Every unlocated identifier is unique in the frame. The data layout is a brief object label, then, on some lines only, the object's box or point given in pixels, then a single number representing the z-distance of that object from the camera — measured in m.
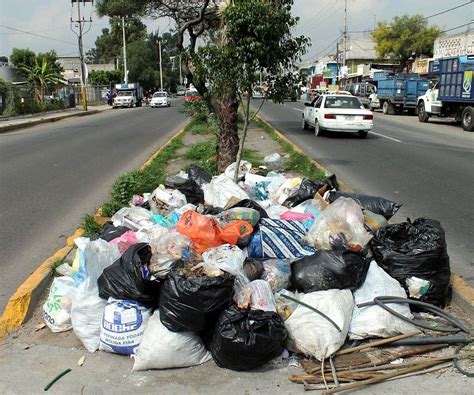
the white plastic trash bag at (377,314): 3.68
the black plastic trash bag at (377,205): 5.54
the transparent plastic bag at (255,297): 3.58
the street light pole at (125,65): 61.65
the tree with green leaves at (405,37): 58.88
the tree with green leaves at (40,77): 37.78
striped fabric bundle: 4.45
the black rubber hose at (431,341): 3.59
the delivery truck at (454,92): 21.31
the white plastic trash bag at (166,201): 5.98
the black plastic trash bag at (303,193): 6.18
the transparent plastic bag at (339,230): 4.44
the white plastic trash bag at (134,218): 5.35
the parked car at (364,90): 40.56
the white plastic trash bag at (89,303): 3.76
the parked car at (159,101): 49.25
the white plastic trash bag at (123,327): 3.62
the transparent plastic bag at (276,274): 4.07
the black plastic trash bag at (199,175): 7.45
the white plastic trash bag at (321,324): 3.46
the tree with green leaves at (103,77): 74.88
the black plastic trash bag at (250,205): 5.21
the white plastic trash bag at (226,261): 3.69
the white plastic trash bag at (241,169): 8.23
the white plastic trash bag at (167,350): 3.44
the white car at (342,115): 17.25
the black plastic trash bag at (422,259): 4.20
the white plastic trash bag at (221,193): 6.20
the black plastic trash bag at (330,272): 3.99
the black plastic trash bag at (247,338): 3.31
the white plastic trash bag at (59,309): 4.01
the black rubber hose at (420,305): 3.74
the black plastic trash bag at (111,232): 5.08
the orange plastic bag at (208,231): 4.27
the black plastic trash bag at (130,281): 3.71
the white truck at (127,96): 50.44
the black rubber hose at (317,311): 3.54
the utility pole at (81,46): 40.69
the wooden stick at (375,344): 3.54
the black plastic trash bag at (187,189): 6.50
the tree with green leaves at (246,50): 6.59
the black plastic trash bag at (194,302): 3.43
